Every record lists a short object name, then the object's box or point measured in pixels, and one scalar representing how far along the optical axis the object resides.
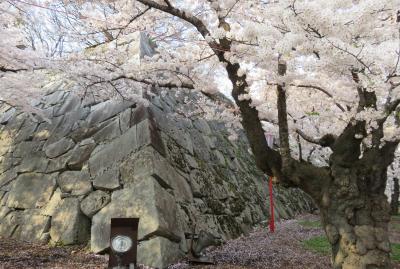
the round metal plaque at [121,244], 4.87
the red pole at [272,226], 11.21
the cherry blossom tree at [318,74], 4.73
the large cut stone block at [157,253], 6.35
